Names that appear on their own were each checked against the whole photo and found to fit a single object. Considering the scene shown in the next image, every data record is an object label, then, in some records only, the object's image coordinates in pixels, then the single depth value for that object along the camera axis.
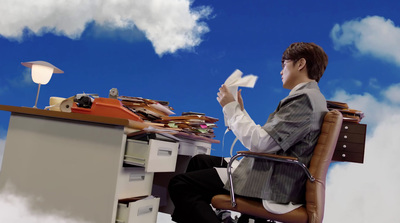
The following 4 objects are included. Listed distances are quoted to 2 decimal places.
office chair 1.62
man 1.67
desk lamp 2.40
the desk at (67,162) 1.62
